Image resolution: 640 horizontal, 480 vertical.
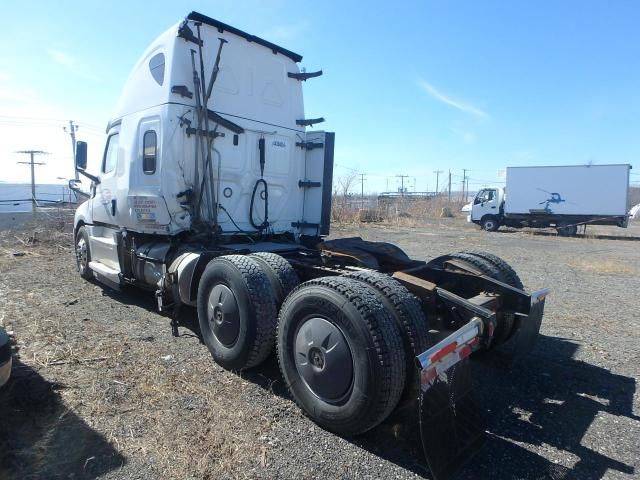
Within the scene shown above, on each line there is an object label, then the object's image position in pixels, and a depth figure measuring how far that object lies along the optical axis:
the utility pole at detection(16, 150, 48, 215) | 33.72
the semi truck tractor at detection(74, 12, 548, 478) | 2.88
